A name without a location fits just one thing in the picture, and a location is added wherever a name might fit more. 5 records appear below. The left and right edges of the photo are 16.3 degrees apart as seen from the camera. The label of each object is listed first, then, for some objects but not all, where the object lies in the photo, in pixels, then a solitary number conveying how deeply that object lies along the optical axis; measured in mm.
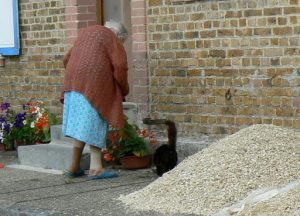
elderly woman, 11117
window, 14727
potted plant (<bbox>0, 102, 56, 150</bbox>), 13656
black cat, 11305
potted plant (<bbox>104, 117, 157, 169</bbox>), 12055
